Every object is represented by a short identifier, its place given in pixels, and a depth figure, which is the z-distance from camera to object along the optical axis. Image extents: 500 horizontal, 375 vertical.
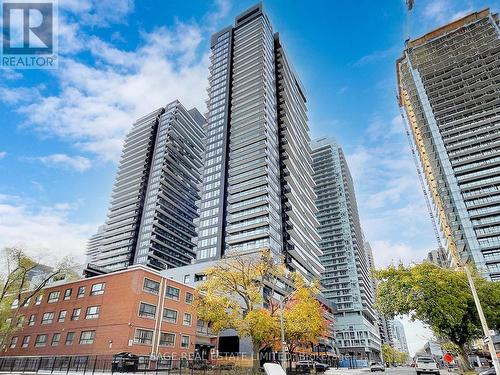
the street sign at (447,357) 20.22
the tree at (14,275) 37.03
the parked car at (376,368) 59.39
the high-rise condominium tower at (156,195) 116.51
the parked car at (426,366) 34.34
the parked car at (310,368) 34.35
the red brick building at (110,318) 35.94
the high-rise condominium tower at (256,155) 89.75
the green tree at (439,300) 31.62
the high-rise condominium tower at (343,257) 123.06
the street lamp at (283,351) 26.08
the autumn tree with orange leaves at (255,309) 28.56
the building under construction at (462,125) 90.12
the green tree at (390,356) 150.38
